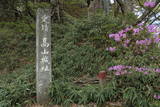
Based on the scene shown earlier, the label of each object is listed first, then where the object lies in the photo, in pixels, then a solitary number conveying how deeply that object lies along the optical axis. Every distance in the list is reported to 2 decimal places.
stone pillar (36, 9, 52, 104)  2.96
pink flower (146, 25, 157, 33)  2.81
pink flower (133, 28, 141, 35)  2.87
